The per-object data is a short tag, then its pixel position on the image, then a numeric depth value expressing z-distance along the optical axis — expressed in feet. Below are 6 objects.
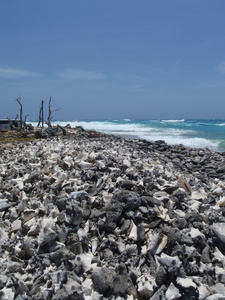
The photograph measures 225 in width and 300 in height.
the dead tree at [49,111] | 80.38
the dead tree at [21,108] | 74.05
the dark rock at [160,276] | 8.56
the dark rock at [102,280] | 8.38
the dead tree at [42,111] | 82.99
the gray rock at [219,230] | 10.01
